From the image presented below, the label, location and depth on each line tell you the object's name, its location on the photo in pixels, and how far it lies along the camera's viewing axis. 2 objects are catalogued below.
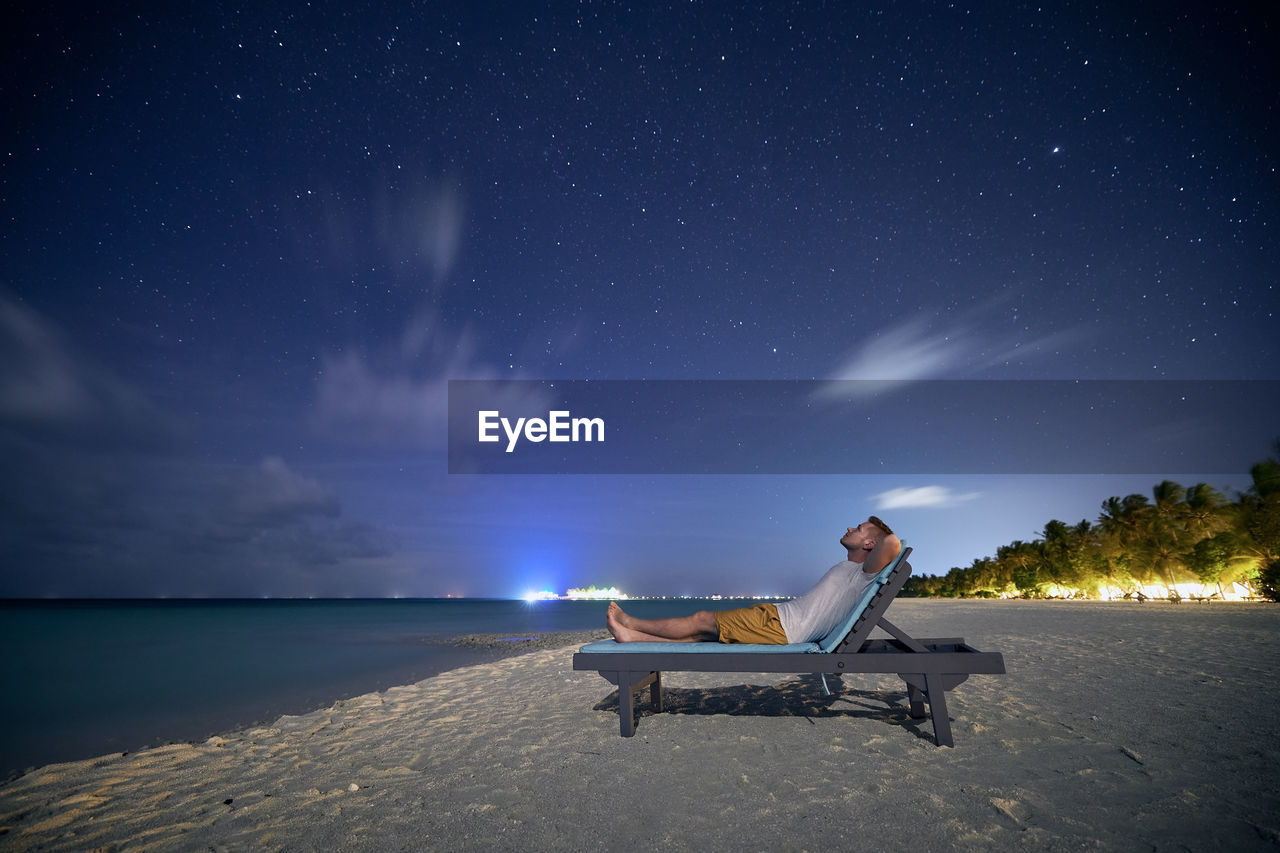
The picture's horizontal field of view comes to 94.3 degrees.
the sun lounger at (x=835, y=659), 3.79
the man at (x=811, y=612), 4.41
